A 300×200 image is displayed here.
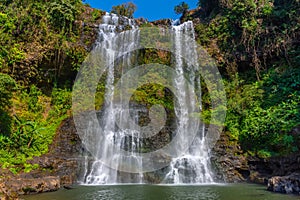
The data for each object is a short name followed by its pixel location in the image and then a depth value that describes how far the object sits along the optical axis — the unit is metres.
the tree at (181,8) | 23.64
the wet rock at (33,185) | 8.70
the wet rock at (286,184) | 8.37
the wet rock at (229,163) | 11.81
